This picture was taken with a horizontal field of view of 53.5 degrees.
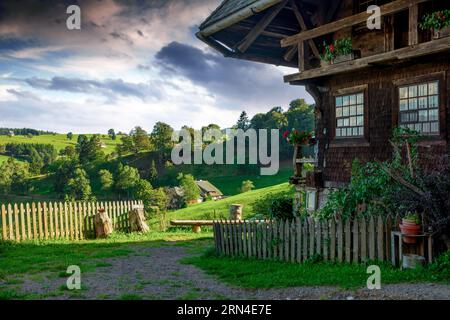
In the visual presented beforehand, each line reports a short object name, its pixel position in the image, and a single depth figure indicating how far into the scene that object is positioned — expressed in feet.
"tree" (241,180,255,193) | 217.36
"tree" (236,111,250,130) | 307.37
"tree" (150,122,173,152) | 299.79
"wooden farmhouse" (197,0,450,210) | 37.47
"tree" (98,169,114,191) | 277.03
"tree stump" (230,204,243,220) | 76.54
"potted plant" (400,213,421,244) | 29.01
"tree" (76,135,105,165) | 326.44
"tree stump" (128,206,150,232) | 64.85
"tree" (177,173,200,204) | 206.08
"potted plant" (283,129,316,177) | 50.56
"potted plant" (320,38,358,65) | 42.16
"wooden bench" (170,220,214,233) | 71.31
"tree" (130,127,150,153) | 321.93
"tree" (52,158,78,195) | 291.17
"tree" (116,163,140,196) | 265.75
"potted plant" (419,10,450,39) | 34.47
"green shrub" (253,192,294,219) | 50.06
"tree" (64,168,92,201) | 269.64
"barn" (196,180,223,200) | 225.05
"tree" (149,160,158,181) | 278.83
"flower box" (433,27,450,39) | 34.42
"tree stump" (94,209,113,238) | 58.80
